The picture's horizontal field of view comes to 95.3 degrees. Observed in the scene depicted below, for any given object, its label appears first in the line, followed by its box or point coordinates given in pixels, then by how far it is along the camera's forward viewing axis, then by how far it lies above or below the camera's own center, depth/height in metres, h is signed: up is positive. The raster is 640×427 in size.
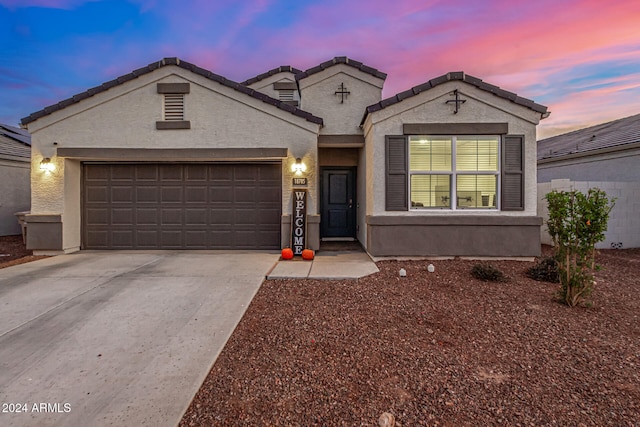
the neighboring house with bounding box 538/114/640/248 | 8.70 +1.79
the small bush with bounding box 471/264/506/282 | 5.24 -1.12
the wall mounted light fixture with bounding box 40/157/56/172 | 7.22 +1.13
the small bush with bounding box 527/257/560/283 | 5.30 -1.11
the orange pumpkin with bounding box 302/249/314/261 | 6.63 -0.99
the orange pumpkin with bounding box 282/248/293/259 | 6.71 -0.98
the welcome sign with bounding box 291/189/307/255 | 7.10 -0.25
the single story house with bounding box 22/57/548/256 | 6.61 +1.10
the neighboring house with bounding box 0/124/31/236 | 10.66 +0.99
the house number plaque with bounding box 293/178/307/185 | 7.25 +0.76
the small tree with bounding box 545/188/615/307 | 4.02 -0.30
